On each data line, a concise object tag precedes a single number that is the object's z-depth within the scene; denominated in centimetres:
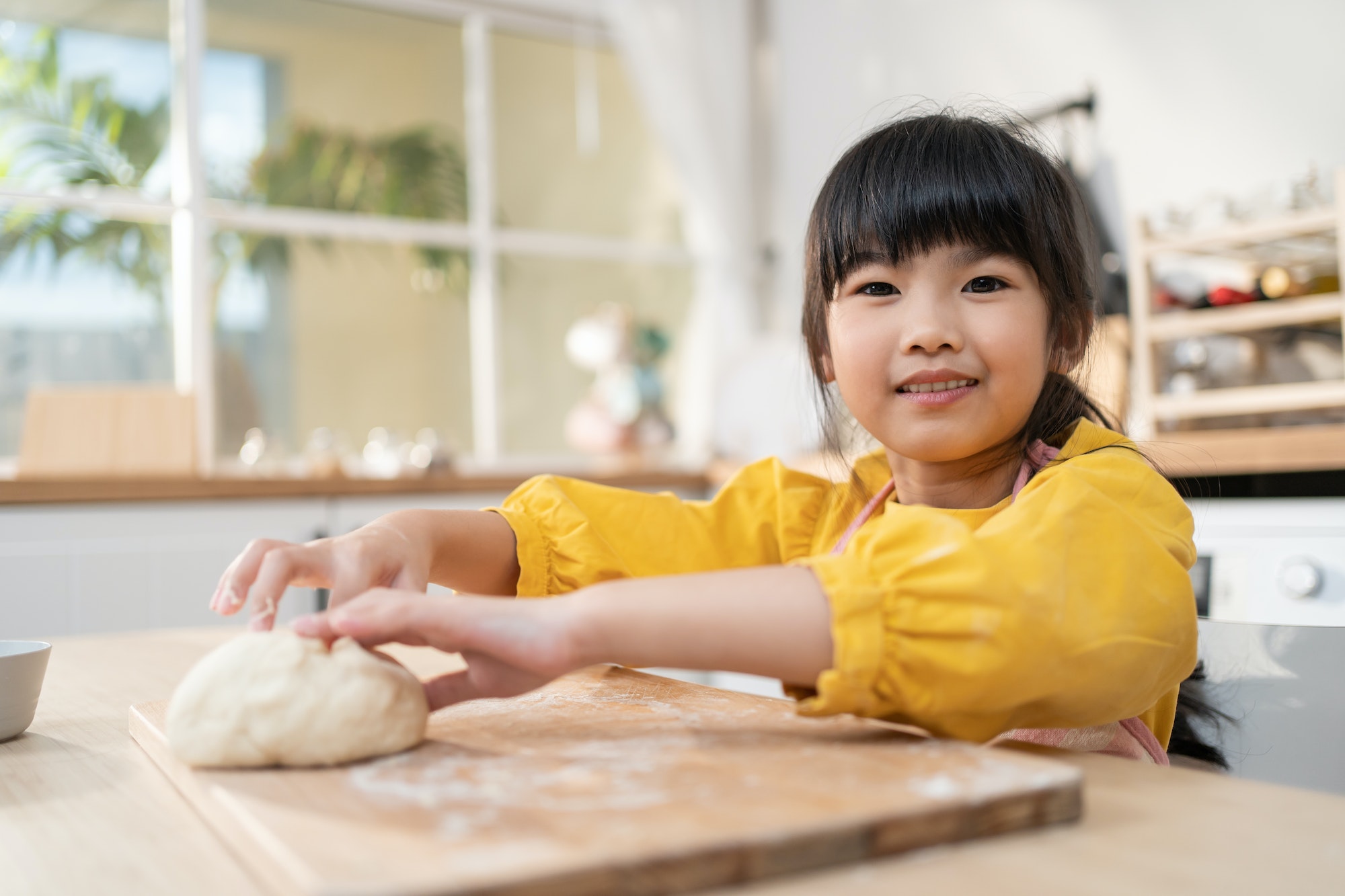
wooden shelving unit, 161
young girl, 54
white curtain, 320
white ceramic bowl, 67
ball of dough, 52
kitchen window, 253
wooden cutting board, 37
